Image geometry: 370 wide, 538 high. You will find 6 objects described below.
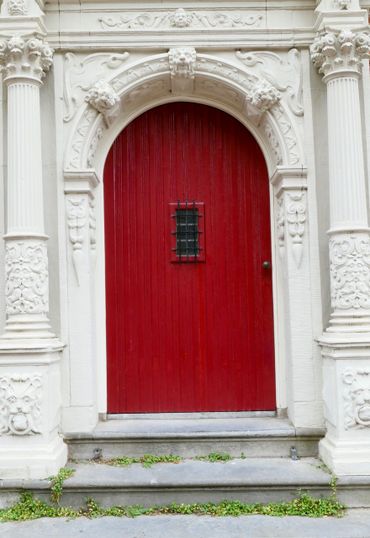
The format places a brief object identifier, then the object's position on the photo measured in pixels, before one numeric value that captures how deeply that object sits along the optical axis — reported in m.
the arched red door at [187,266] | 5.72
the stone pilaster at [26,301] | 4.70
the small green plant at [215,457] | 5.05
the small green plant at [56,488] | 4.50
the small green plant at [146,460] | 5.00
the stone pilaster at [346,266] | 4.72
